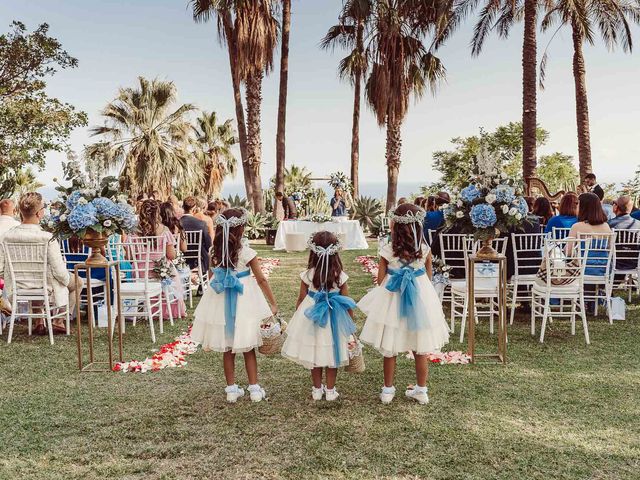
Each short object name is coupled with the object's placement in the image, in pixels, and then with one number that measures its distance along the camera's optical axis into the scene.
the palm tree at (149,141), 20.55
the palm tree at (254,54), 15.48
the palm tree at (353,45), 18.41
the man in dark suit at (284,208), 15.35
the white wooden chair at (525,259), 6.19
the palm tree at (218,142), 30.34
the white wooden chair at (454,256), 6.47
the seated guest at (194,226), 8.16
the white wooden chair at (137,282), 5.98
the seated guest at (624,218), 7.34
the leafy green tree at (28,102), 13.62
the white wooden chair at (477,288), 5.84
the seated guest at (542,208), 7.27
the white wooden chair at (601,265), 6.05
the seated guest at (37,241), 5.82
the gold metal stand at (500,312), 4.85
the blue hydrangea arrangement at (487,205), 4.64
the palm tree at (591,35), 14.59
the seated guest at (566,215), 6.94
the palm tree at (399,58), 15.95
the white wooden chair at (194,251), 8.09
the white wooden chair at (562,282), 5.59
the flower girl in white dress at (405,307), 3.94
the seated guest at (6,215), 6.94
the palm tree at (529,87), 12.61
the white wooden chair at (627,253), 7.14
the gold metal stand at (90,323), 4.80
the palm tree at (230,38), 15.84
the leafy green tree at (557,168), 32.53
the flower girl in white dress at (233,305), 3.98
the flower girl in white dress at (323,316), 3.86
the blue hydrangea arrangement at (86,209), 4.64
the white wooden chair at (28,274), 5.80
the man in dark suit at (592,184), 9.68
